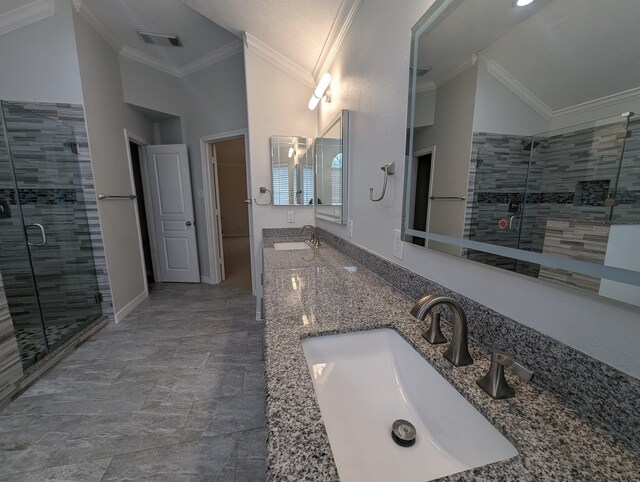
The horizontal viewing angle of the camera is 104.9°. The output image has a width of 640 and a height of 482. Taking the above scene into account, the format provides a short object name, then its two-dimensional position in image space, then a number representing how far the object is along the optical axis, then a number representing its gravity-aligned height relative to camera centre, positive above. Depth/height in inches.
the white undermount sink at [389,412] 19.0 -20.0
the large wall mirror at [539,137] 16.6 +5.3
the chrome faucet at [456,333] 21.8 -12.8
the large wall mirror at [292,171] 102.1 +11.3
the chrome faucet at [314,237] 88.4 -14.4
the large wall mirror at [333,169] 68.1 +9.4
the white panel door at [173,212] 134.0 -7.4
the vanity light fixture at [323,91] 79.1 +36.1
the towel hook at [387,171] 44.5 +4.9
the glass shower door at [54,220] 79.4 -7.2
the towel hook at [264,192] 102.0 +1.4
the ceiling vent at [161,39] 99.1 +66.0
